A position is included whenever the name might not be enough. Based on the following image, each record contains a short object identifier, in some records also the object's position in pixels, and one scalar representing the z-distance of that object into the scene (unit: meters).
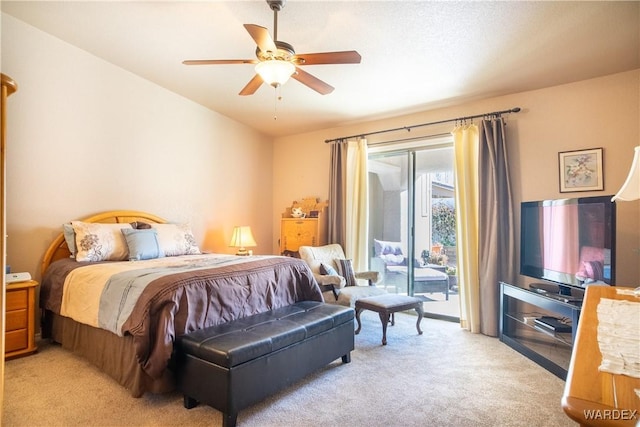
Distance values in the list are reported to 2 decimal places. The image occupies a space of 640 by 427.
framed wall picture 3.24
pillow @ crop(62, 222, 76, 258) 3.13
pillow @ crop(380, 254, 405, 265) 4.72
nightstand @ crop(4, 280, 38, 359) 2.68
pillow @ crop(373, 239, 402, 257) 4.76
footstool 3.24
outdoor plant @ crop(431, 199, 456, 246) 4.34
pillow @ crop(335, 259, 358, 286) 4.18
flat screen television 2.56
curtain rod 3.67
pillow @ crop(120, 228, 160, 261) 3.27
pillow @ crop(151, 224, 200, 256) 3.64
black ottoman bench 1.87
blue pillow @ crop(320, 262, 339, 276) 3.85
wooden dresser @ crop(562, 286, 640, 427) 0.64
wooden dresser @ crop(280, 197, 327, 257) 4.98
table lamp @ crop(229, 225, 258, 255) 4.70
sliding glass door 4.38
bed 2.07
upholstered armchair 3.71
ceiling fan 2.21
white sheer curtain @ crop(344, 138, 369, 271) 4.86
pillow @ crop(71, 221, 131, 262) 3.09
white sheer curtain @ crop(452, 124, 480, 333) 3.83
